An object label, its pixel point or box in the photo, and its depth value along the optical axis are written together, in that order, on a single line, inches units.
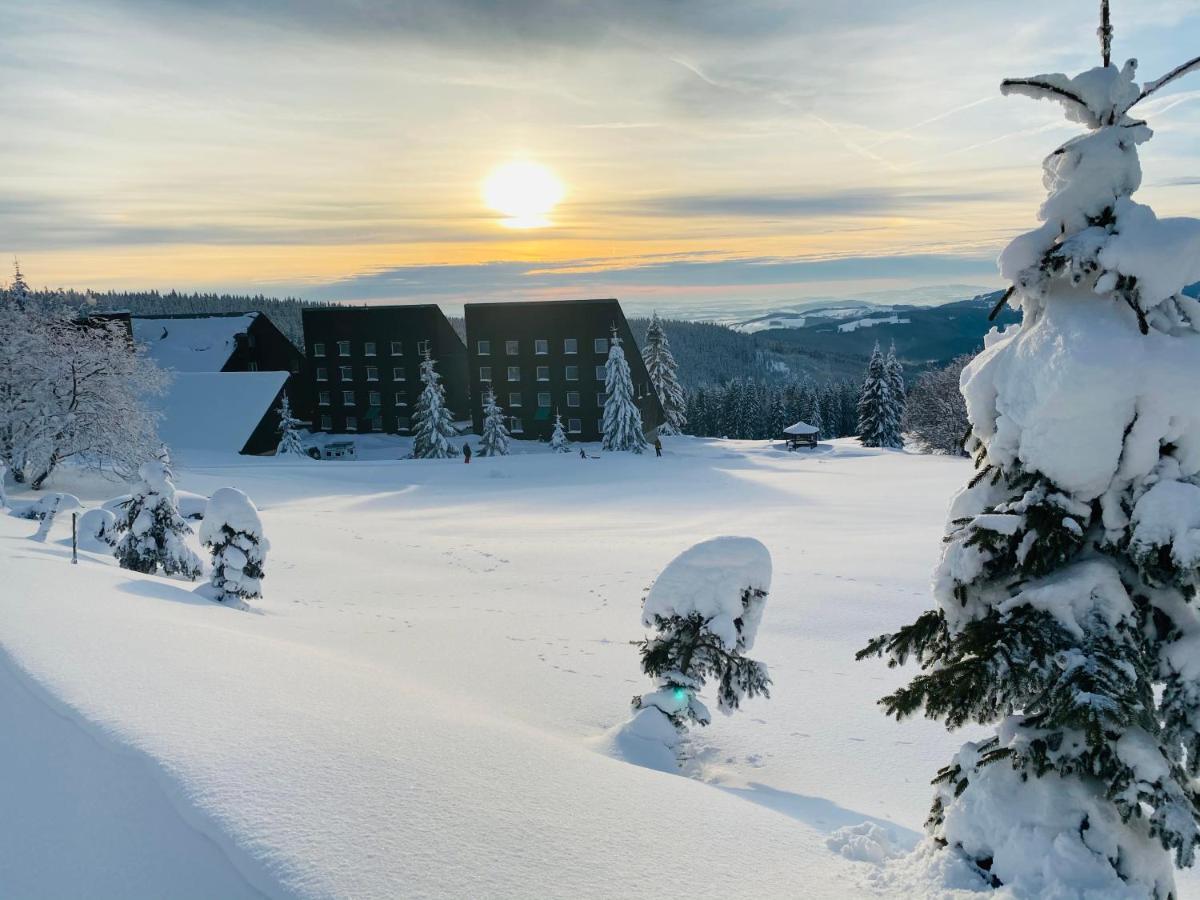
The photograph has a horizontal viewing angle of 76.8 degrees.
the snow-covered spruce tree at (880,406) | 2559.1
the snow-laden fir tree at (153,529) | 619.8
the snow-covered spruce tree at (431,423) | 1921.8
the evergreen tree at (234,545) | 523.8
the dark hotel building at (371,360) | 2258.9
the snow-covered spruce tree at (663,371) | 2388.0
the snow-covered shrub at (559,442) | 2046.0
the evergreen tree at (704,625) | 322.3
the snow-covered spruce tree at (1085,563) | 156.6
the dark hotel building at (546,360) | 2180.1
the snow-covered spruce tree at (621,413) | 2017.7
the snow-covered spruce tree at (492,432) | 1983.3
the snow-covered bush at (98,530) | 697.0
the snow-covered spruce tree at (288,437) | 2017.7
